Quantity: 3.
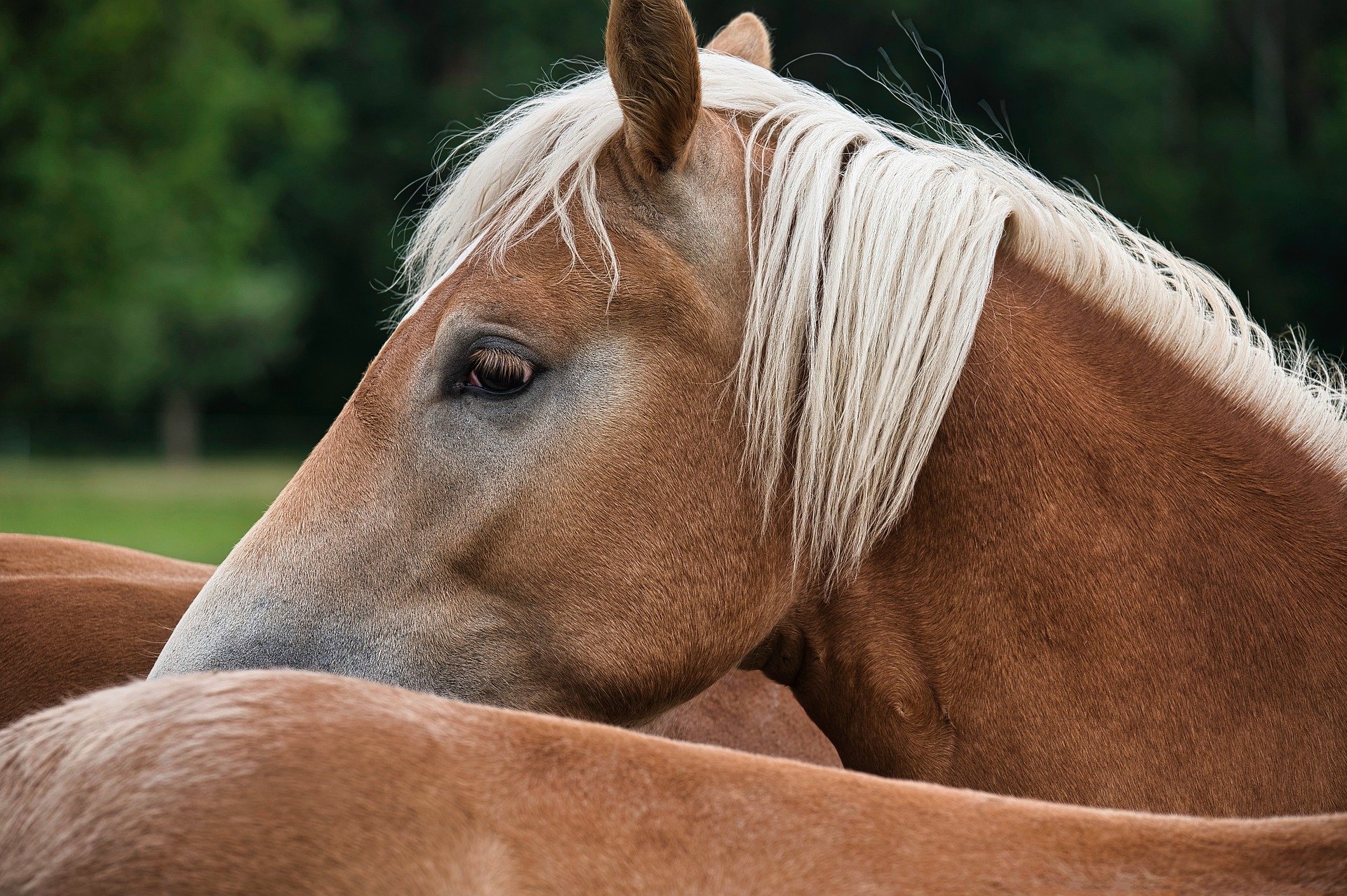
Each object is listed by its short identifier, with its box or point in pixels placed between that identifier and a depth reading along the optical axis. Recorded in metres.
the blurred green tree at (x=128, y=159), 21.77
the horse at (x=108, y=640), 4.23
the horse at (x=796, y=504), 3.43
